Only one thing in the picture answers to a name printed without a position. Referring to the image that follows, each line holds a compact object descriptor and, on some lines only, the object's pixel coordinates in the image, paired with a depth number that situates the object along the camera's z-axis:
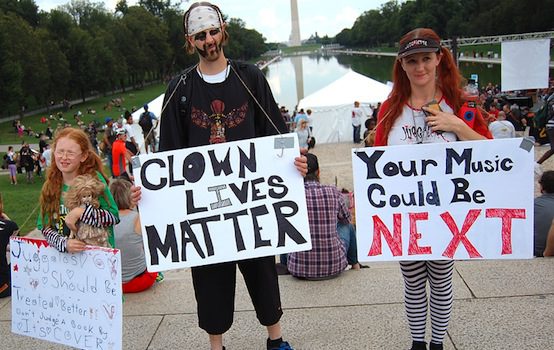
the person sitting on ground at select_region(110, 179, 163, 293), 4.55
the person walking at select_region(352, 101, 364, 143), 18.72
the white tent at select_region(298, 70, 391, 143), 20.02
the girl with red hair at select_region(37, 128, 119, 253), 3.03
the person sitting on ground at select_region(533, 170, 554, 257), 4.99
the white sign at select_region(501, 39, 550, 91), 13.05
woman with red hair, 2.72
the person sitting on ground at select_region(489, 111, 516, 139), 10.64
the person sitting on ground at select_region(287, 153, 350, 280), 4.29
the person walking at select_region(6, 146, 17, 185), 17.00
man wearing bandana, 2.89
